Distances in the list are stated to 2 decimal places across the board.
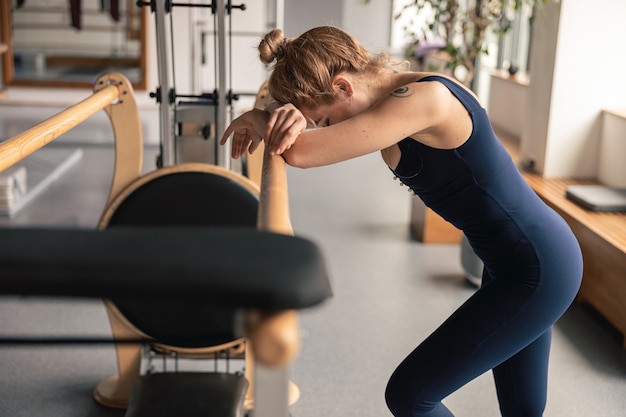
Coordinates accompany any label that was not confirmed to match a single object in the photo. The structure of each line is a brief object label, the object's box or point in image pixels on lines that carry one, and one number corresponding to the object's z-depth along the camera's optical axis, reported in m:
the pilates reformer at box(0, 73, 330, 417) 0.62
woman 1.51
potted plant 4.19
